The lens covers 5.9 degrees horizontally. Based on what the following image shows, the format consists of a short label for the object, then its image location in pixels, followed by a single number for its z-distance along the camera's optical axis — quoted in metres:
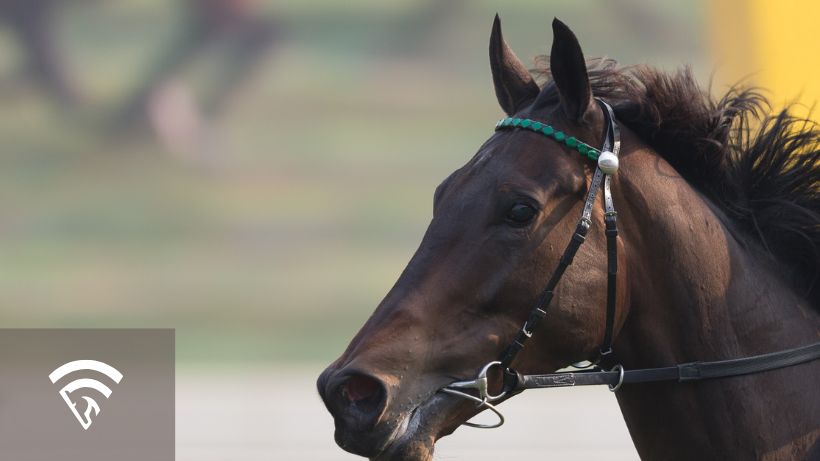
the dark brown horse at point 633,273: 11.05
